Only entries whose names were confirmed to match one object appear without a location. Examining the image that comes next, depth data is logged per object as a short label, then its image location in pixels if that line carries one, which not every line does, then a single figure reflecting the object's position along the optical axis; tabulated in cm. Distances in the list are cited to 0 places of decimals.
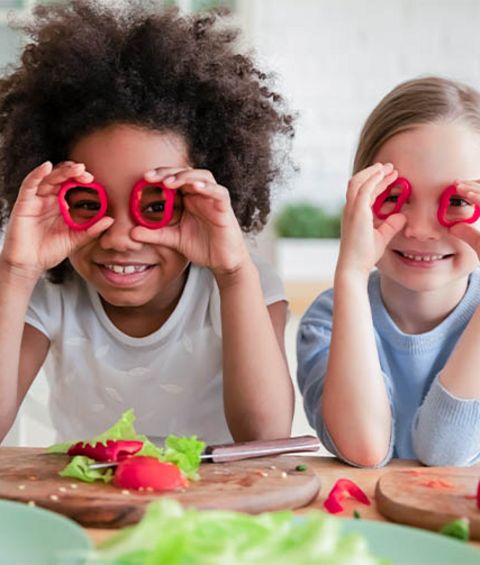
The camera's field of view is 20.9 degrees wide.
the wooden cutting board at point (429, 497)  83
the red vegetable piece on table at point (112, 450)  93
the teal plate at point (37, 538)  72
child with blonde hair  108
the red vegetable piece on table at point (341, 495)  88
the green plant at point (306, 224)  487
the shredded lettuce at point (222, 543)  56
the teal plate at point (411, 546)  72
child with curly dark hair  116
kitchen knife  97
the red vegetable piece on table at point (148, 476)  86
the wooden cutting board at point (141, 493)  83
